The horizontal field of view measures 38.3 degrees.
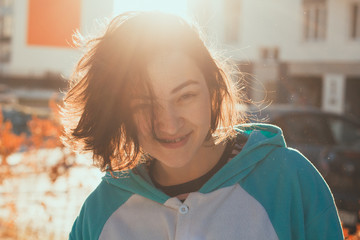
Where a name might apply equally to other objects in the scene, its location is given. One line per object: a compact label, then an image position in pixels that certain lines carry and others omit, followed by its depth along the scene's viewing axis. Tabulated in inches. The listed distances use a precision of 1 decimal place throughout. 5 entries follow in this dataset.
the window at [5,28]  1792.6
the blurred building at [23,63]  1493.6
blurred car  224.4
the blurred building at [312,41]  795.4
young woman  64.7
